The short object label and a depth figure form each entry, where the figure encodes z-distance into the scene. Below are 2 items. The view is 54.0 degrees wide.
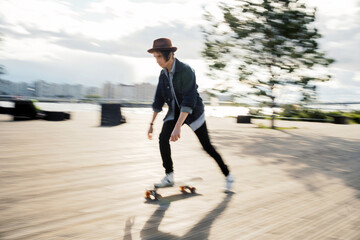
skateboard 3.99
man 3.86
